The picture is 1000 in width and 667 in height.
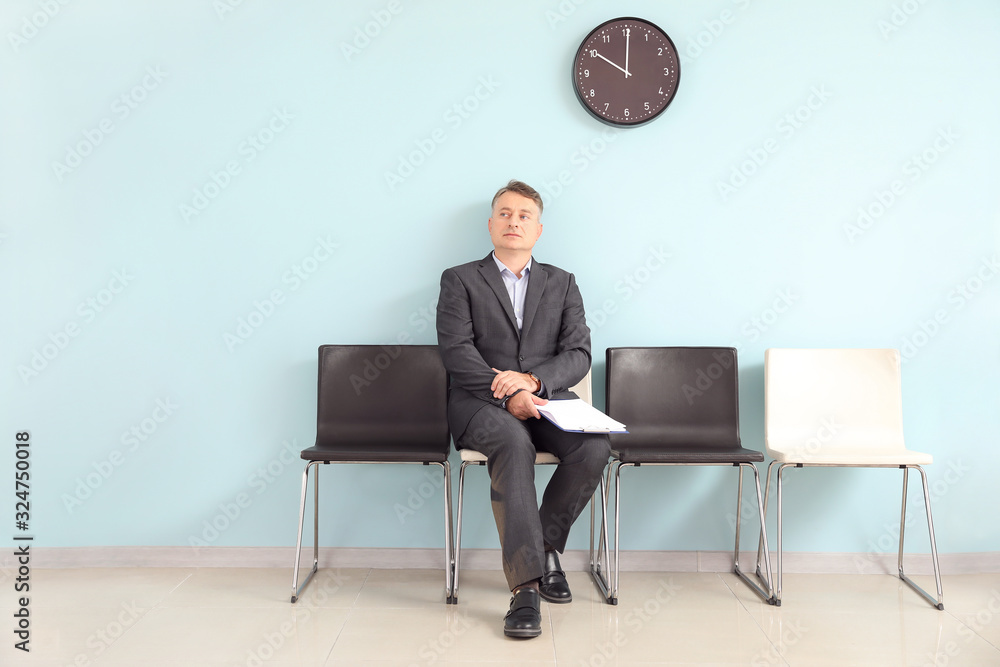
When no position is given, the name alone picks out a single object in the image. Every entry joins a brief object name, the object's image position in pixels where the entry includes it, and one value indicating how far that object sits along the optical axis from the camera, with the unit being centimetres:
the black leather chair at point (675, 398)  260
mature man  212
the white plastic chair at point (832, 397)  259
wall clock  268
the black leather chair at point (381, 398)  260
